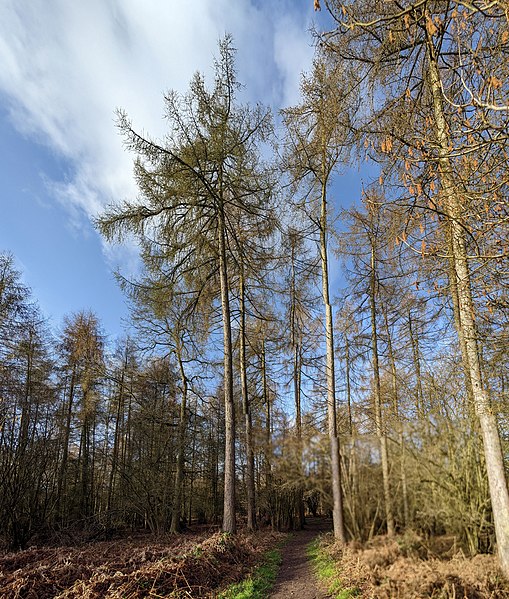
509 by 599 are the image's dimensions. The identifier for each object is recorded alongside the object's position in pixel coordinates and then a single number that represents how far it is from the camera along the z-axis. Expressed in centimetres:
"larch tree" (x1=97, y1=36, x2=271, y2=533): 1099
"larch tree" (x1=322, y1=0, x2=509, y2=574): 323
